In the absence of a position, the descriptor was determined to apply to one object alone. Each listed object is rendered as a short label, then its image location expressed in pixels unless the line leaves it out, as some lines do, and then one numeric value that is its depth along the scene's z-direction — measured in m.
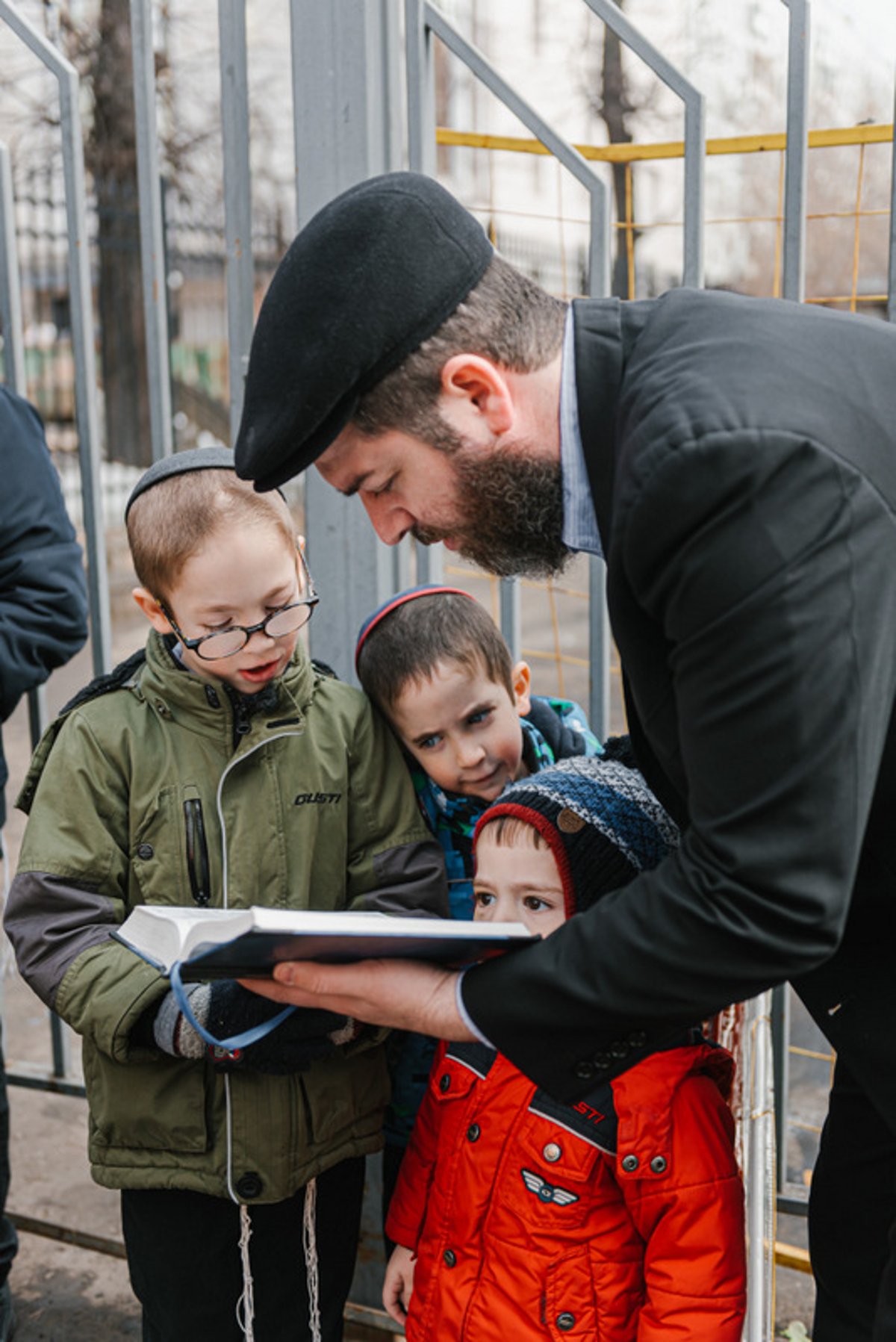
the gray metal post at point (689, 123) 2.23
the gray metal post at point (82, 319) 2.71
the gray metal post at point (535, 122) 2.32
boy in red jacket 1.92
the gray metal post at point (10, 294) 2.88
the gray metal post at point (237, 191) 2.57
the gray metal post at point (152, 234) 2.65
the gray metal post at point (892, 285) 2.25
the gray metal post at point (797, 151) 2.18
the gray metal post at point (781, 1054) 2.67
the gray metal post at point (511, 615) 2.60
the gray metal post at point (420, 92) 2.47
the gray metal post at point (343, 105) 2.44
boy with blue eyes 2.29
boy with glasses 2.05
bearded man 1.28
